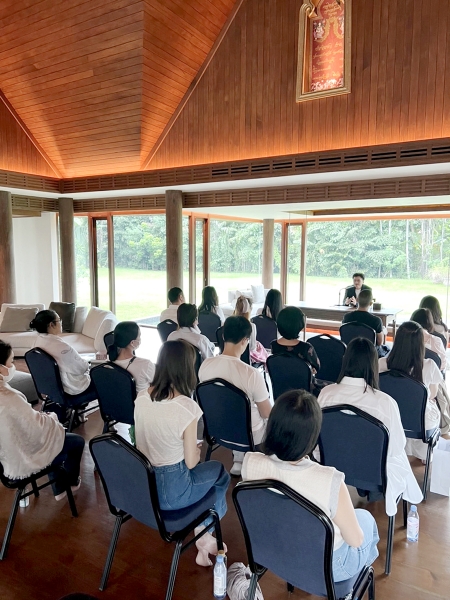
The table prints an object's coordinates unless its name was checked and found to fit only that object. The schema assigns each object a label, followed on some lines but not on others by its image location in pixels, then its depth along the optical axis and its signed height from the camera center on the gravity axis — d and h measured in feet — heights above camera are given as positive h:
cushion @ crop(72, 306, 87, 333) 22.57 -3.63
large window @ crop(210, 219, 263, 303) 33.04 -0.22
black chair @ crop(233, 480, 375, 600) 4.37 -3.20
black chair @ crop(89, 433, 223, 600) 5.75 -3.61
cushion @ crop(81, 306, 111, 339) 21.18 -3.50
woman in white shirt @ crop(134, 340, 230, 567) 6.31 -2.65
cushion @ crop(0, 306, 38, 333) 22.15 -3.52
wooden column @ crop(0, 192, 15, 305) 24.62 +0.04
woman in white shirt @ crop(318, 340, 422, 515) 6.95 -2.51
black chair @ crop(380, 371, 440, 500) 8.34 -2.99
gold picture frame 16.90 +8.22
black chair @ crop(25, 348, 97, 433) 10.89 -3.58
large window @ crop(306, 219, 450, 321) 28.68 -0.48
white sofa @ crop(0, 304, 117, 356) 20.51 -4.21
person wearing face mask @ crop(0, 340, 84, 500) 7.31 -3.31
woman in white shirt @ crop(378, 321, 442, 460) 8.58 -2.30
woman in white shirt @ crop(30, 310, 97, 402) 11.27 -2.79
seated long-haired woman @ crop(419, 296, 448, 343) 13.38 -1.84
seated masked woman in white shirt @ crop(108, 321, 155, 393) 9.79 -2.50
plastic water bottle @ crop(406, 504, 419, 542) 7.80 -5.11
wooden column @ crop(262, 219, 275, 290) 36.27 +0.12
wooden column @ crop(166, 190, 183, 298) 24.13 +0.78
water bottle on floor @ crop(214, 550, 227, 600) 6.47 -5.03
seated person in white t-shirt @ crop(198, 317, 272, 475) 8.58 -2.50
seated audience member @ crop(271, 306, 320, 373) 11.02 -2.32
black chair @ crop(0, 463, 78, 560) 7.49 -4.25
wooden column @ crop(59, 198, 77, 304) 28.86 +0.18
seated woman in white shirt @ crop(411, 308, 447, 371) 11.11 -2.20
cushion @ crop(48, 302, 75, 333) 22.44 -3.28
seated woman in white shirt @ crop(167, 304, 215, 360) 13.00 -2.43
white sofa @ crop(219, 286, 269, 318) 30.55 -3.60
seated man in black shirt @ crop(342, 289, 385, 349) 14.99 -2.38
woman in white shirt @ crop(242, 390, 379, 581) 4.47 -2.36
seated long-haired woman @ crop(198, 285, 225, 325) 18.51 -2.19
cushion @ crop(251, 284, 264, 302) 33.50 -3.24
